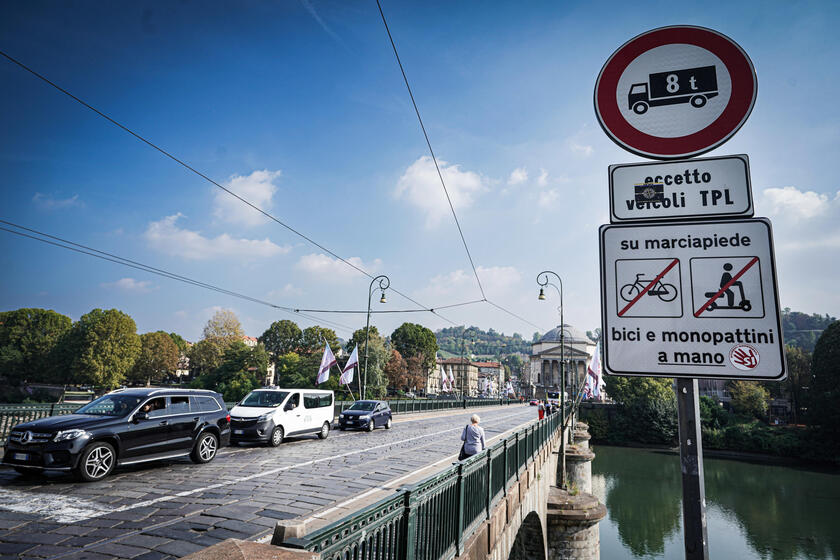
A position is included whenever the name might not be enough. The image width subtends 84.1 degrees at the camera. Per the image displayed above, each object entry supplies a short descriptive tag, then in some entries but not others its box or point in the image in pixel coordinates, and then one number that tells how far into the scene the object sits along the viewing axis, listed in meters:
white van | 14.87
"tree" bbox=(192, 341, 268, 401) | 67.38
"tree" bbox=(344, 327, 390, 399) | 58.97
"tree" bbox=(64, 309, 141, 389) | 53.53
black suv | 8.42
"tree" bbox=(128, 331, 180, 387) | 75.00
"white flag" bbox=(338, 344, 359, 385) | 25.91
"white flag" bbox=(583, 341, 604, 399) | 26.80
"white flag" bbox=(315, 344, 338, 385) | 25.70
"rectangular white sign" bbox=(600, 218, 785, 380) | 1.87
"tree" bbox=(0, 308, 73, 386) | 59.76
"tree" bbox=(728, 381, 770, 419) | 71.88
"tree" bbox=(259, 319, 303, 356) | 86.00
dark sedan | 21.41
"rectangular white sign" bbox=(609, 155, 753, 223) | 2.06
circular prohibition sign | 2.24
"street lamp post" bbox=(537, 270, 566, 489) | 18.23
